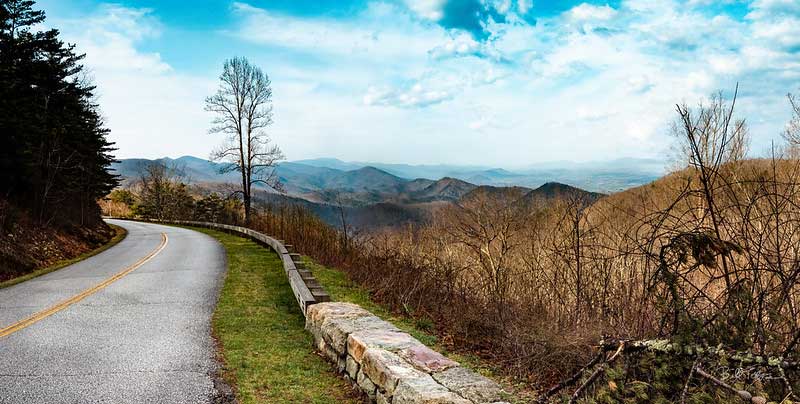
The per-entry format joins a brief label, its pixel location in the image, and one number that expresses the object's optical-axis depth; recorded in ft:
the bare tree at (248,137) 113.80
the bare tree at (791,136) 52.66
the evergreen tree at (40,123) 66.90
